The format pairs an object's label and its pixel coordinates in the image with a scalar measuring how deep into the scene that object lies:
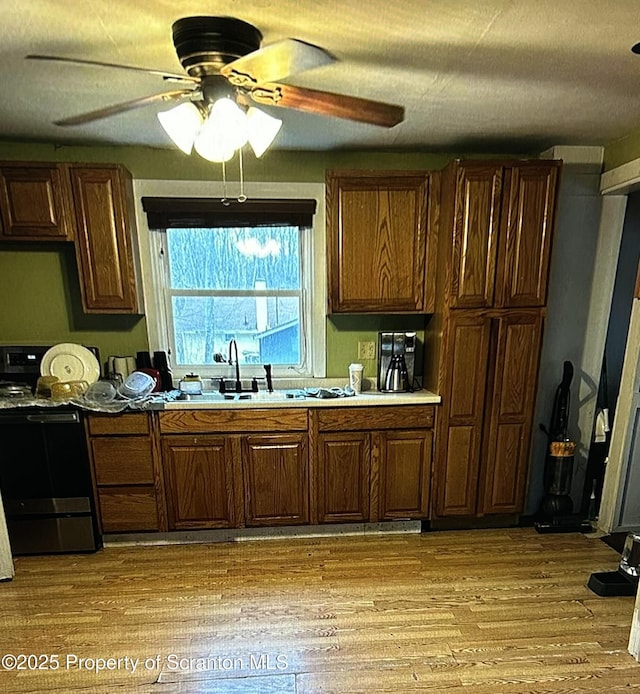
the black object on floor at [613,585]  2.05
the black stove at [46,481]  2.28
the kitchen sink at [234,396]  2.44
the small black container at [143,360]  2.67
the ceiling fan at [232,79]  1.23
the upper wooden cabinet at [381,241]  2.41
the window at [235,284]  2.57
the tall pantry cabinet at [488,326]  2.24
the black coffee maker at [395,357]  2.66
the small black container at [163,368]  2.66
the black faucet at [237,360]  2.68
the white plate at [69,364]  2.53
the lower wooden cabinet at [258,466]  2.37
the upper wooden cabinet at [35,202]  2.28
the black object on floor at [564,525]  2.61
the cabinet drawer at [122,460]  2.36
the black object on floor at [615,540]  2.47
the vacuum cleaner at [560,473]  2.55
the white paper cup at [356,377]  2.64
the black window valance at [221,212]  2.53
